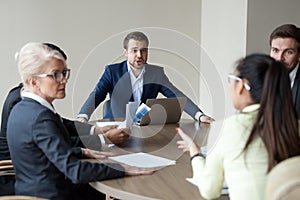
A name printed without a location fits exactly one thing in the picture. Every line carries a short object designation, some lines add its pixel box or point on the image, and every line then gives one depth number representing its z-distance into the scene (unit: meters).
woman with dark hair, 1.54
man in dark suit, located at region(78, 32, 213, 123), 3.44
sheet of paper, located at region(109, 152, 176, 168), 2.22
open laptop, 3.10
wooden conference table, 1.86
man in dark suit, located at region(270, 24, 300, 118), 2.88
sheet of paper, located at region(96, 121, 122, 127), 3.09
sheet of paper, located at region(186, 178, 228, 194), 1.89
